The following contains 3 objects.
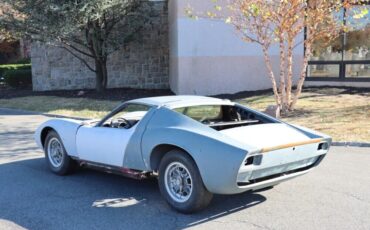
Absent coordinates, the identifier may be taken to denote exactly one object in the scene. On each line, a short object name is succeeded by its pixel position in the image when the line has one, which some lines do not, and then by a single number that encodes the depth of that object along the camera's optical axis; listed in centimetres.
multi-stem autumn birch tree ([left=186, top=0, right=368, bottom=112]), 1077
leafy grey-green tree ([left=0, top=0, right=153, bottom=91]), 1555
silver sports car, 448
